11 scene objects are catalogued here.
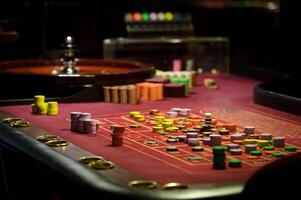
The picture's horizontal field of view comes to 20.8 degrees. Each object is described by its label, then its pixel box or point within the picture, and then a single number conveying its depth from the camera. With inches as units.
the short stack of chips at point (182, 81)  225.6
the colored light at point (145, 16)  286.5
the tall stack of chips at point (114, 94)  207.6
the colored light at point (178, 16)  291.3
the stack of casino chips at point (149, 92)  213.0
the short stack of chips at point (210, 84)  238.7
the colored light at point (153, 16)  287.1
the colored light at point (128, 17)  286.7
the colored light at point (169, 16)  289.7
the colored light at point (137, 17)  286.4
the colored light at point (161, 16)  288.0
